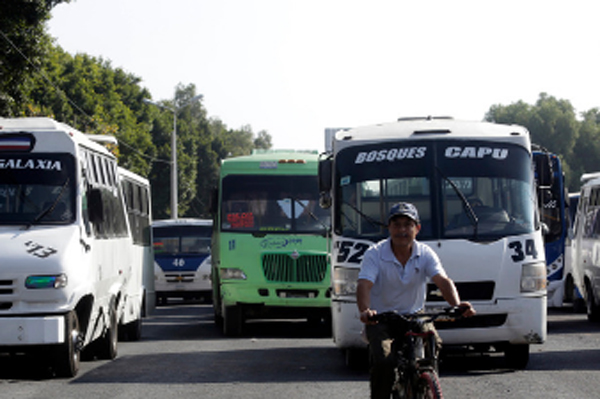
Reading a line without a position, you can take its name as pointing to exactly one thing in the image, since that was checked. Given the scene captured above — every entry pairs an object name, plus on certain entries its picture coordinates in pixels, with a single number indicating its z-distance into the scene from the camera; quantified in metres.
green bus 19.28
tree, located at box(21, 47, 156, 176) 59.56
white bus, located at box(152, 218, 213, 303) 33.62
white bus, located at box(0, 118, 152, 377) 11.97
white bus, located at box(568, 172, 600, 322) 21.22
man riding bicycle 7.33
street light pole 61.96
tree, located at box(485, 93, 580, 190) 120.88
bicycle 6.85
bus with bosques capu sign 12.65
